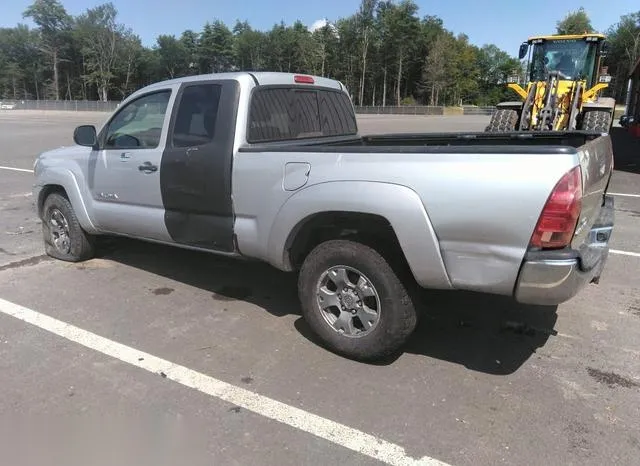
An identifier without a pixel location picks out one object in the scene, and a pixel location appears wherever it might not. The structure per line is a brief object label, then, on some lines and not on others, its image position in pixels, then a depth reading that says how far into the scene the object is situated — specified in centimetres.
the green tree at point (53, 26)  9850
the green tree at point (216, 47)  9955
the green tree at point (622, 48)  9019
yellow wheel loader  1319
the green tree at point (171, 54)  10006
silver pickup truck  306
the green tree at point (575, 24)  8881
